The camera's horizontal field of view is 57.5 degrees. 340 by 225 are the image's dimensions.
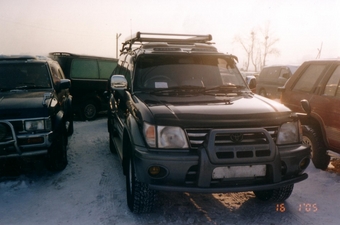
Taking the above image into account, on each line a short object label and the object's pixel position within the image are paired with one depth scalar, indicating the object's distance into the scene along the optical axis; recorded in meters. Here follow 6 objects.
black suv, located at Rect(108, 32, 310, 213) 3.00
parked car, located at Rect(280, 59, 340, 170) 4.74
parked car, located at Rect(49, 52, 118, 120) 9.41
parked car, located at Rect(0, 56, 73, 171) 4.28
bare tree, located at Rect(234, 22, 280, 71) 65.94
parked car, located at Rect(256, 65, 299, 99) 13.09
